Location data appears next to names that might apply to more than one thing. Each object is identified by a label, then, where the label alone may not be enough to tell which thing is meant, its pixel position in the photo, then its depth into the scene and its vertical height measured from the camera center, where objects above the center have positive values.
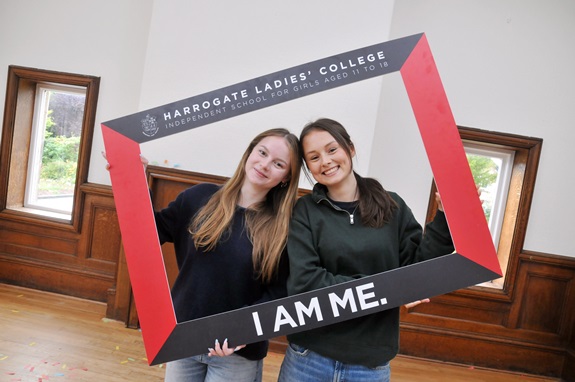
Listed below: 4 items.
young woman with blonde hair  1.22 -0.25
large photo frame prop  1.12 -0.11
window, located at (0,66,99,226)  3.35 -0.05
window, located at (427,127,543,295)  3.16 +0.16
